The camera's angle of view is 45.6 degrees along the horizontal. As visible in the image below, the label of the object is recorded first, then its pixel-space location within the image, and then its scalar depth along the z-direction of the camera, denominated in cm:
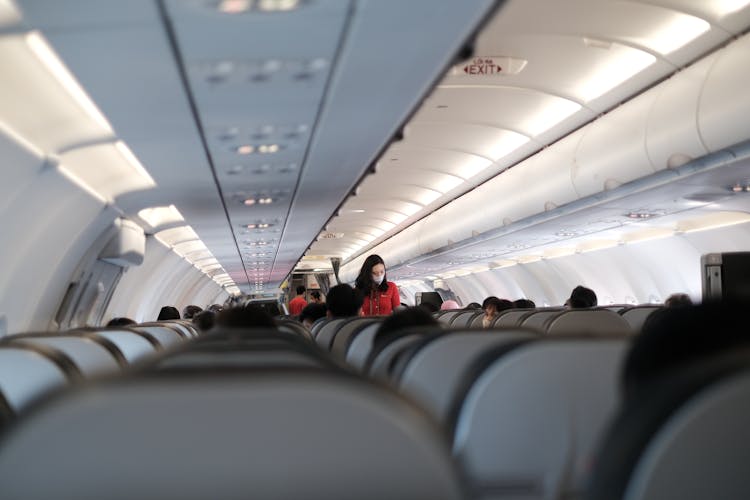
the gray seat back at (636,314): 873
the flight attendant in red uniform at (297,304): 1719
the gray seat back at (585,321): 660
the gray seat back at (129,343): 551
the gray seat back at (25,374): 354
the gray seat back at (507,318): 859
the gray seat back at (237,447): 130
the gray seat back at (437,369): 338
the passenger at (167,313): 1335
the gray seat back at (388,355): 382
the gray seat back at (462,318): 1151
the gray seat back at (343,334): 722
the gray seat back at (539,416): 288
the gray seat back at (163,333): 710
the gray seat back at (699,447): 177
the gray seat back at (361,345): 581
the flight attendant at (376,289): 993
